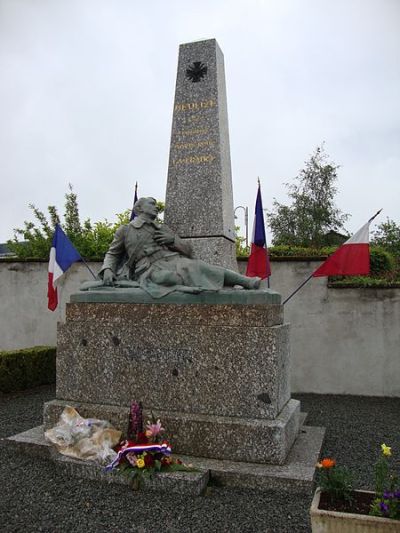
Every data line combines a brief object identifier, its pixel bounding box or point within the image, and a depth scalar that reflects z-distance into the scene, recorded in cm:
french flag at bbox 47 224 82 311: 750
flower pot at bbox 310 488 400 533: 217
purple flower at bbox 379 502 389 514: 221
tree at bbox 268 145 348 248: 2139
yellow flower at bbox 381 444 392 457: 244
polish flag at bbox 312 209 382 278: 625
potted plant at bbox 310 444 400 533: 220
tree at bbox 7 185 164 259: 1377
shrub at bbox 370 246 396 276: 927
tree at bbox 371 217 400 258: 2277
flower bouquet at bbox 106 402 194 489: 331
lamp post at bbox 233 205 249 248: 2638
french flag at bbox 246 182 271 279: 671
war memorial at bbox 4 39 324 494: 351
